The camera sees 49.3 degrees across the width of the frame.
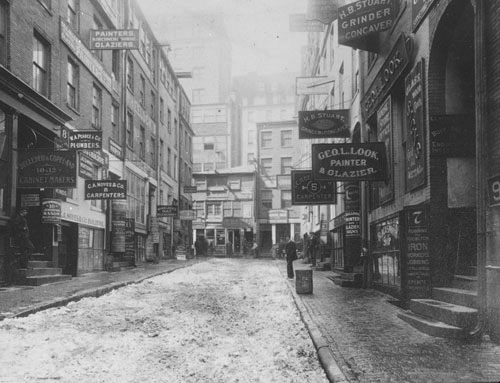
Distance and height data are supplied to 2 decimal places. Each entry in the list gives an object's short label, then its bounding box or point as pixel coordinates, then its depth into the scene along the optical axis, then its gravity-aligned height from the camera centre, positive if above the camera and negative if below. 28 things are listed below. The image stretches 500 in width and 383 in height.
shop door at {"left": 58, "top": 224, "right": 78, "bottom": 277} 18.42 -0.65
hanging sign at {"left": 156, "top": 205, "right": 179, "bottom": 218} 30.34 +1.14
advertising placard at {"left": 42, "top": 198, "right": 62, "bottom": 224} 15.50 +0.57
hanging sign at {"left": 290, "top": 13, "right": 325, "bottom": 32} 22.88 +8.63
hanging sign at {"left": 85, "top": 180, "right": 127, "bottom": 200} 18.62 +1.41
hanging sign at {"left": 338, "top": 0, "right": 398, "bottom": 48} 12.75 +5.11
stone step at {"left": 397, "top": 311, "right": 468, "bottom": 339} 6.89 -1.27
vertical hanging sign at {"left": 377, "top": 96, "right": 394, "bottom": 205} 13.13 +2.33
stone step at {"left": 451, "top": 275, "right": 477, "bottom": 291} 8.46 -0.82
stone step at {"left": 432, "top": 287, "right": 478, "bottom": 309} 7.85 -1.00
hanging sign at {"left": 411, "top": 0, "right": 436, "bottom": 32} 10.05 +4.24
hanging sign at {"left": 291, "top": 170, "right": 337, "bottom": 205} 18.67 +1.40
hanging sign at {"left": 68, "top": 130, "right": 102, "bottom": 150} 16.17 +2.69
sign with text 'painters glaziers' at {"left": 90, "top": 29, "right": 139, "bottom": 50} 17.58 +6.34
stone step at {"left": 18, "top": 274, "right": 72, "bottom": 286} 14.12 -1.34
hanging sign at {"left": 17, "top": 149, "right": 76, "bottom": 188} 14.13 +1.58
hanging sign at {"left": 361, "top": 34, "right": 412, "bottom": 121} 11.31 +3.72
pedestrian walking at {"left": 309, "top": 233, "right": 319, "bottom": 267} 27.38 -0.77
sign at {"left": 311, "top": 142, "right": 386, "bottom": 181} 11.79 +1.51
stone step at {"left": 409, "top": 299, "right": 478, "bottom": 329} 7.07 -1.11
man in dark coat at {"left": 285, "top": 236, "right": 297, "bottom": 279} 18.23 -0.81
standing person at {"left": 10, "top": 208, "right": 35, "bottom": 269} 13.92 -0.18
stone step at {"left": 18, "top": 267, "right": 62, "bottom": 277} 14.19 -1.14
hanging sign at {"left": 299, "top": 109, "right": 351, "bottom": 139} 17.86 +3.55
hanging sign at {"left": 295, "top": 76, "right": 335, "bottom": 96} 23.53 +6.46
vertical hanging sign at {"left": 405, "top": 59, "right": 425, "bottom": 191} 10.28 +2.04
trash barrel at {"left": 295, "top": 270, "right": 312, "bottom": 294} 13.06 -1.22
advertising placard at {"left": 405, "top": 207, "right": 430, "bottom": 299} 9.63 -0.50
